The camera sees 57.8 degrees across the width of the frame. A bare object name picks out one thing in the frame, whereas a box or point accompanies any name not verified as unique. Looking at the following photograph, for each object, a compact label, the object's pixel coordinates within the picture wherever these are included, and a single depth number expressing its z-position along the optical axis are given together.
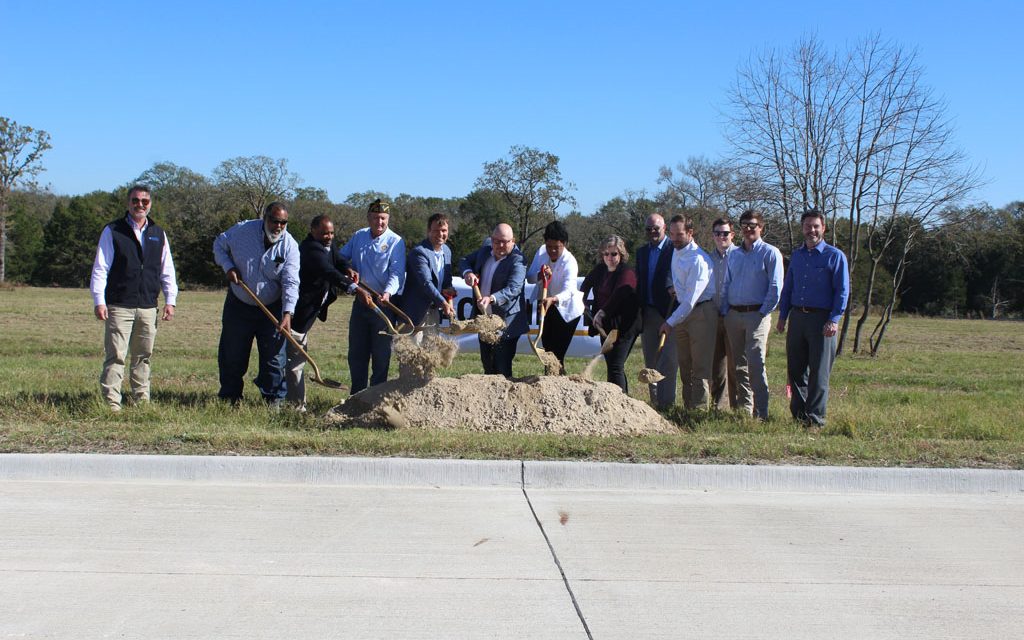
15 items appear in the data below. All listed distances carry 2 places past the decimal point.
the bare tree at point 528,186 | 59.94
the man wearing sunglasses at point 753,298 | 8.49
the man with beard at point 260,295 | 8.41
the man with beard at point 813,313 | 8.15
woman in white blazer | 8.89
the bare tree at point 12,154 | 52.28
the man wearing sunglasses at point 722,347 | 9.05
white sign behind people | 14.08
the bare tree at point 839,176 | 17.95
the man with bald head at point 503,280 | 8.61
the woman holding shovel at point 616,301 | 9.03
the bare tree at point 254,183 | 68.38
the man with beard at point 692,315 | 8.70
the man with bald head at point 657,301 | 9.09
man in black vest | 8.03
